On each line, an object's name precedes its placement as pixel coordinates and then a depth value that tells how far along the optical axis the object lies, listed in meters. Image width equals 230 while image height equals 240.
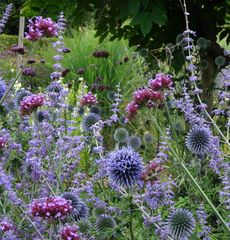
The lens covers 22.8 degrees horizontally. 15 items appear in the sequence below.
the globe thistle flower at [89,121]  2.84
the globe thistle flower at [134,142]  2.82
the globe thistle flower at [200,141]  2.32
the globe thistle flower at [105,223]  2.23
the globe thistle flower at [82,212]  2.19
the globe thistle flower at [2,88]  2.81
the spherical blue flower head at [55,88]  2.96
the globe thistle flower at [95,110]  3.41
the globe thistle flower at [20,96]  3.09
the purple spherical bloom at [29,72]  5.17
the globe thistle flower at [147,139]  3.27
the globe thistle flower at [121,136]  2.71
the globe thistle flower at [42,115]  3.00
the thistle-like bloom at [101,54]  5.18
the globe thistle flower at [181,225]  1.98
